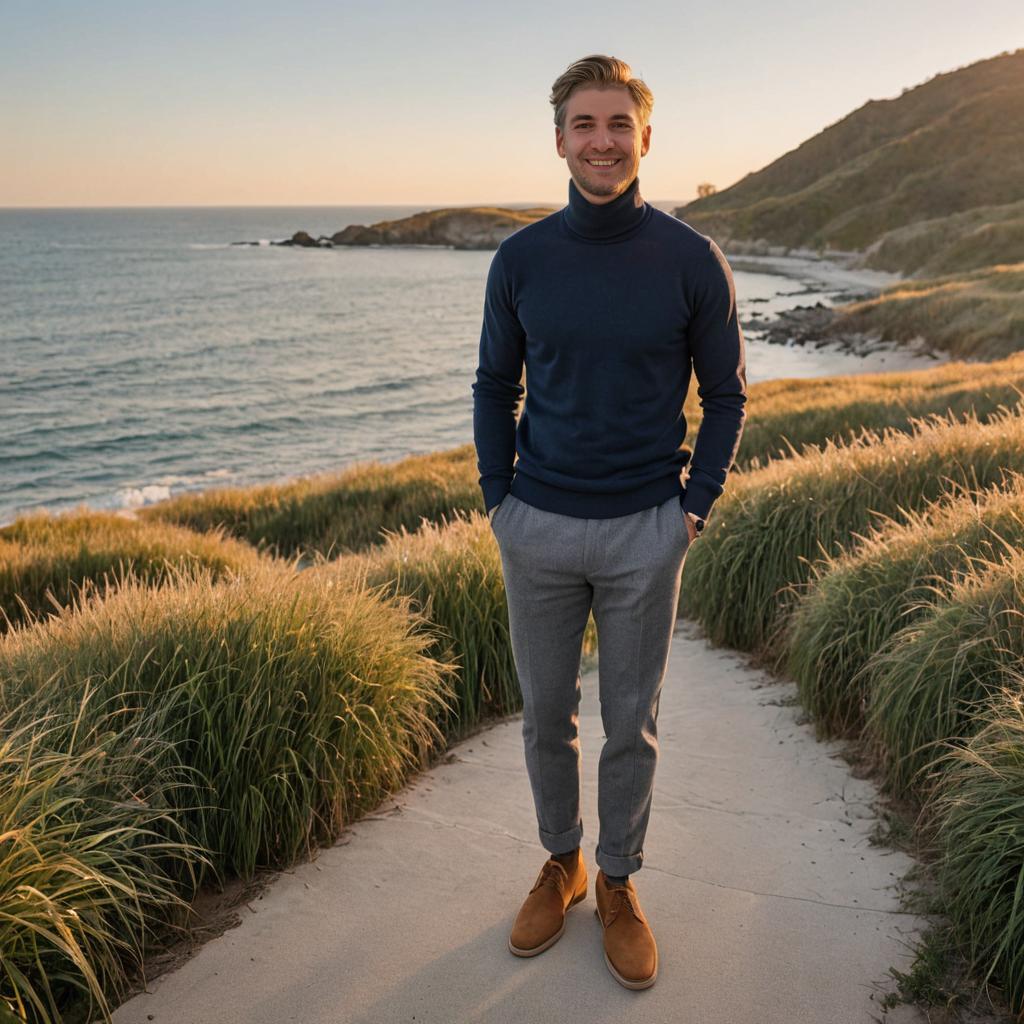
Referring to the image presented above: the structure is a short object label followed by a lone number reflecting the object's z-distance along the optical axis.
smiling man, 2.61
